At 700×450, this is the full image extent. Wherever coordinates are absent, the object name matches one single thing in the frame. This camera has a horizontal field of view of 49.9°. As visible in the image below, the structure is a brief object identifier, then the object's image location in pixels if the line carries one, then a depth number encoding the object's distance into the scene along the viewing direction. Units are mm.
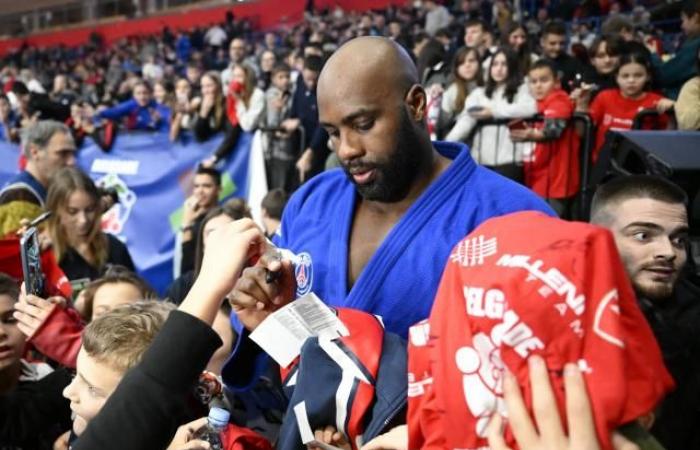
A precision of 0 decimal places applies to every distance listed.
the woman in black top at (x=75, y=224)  3447
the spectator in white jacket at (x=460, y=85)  5254
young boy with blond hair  1655
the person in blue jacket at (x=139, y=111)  7614
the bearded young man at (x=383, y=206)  1670
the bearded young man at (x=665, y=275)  1706
